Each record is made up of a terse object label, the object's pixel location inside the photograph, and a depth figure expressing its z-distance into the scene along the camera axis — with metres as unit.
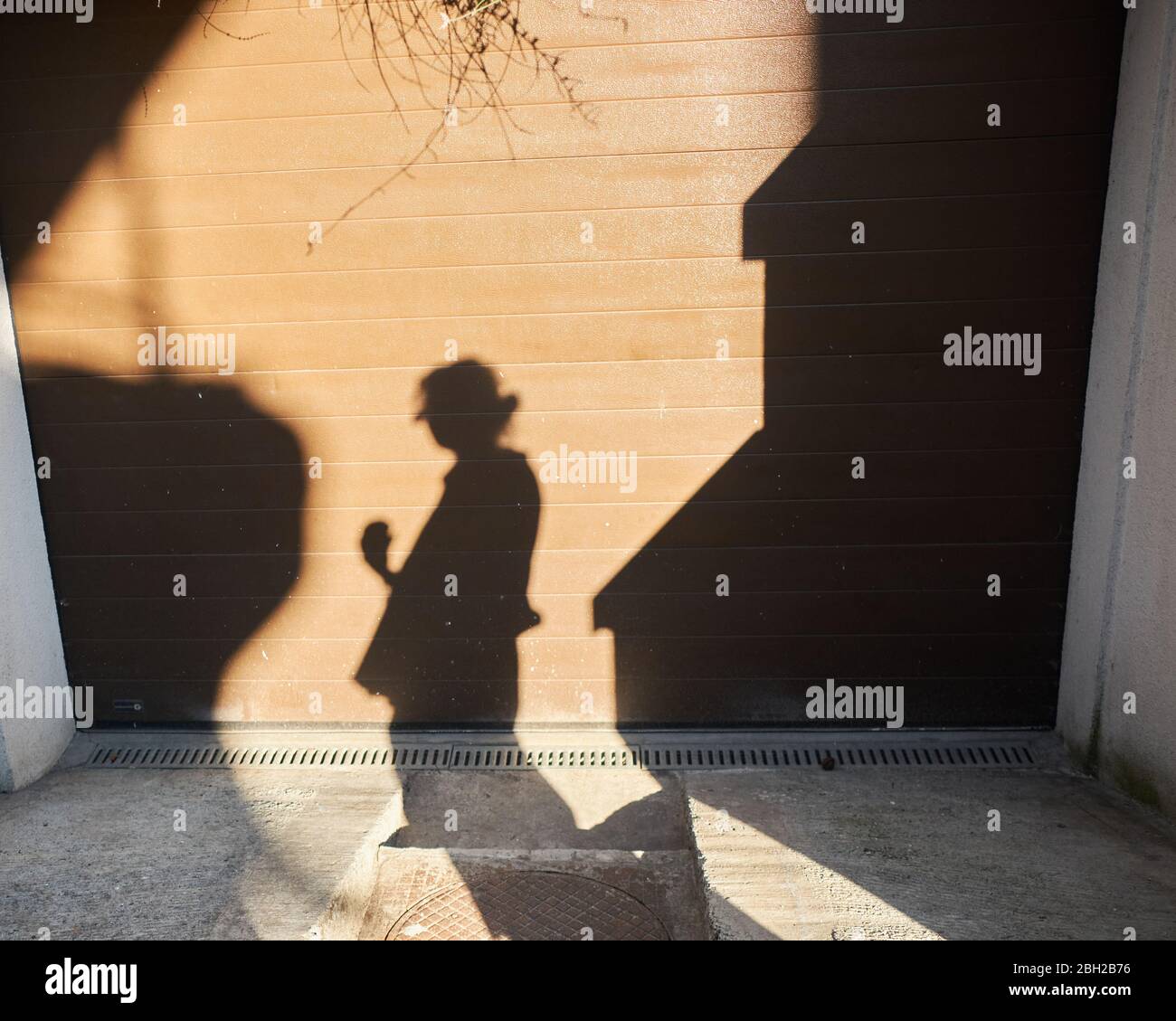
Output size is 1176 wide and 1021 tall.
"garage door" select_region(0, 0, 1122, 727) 4.54
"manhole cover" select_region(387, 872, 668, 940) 3.93
